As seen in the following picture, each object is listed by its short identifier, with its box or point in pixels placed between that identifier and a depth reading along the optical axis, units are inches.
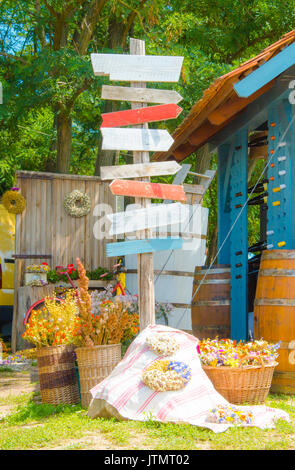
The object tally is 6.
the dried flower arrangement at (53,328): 224.2
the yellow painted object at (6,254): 444.5
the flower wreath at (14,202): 415.2
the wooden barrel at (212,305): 283.7
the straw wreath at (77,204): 436.8
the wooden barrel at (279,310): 231.5
